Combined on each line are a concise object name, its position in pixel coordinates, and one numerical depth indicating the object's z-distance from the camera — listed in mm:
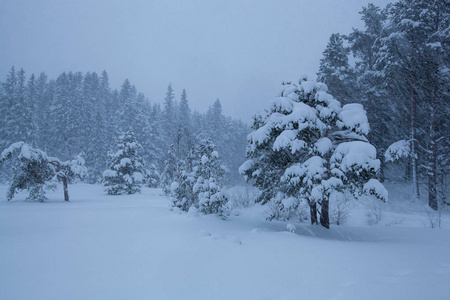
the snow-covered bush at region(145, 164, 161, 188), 30459
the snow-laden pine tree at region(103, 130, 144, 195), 19734
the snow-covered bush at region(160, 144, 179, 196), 15887
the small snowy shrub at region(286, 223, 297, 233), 6911
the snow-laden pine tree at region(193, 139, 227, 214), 8906
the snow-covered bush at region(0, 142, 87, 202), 11648
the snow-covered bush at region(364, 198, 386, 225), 10789
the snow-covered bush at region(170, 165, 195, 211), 10417
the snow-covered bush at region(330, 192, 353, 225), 10388
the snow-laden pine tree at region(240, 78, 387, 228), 6520
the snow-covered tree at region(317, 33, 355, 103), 19312
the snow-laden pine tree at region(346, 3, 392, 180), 18344
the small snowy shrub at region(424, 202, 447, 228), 10067
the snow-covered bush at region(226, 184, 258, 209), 14630
